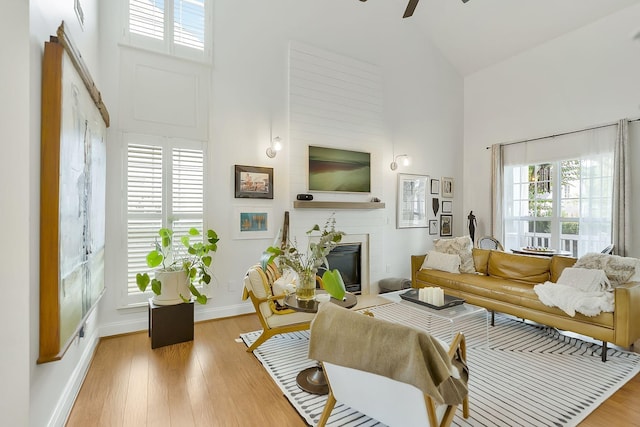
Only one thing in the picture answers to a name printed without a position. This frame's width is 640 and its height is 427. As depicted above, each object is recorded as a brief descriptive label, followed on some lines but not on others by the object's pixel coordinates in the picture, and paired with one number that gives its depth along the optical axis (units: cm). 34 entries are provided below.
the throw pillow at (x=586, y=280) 322
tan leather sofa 289
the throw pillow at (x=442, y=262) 473
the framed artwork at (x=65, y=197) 167
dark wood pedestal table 246
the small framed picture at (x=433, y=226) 629
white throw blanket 303
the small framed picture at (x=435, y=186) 631
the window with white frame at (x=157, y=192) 364
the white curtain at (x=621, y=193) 435
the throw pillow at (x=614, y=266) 321
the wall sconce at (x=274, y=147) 446
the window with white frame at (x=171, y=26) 368
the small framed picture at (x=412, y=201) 584
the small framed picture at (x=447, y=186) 645
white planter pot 335
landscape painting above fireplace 488
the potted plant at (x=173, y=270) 327
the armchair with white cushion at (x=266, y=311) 310
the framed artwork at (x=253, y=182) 426
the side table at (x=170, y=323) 325
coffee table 309
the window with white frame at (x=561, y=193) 468
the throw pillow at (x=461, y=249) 476
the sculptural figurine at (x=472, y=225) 635
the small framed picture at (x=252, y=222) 428
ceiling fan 254
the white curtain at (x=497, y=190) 599
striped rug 217
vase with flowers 276
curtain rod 454
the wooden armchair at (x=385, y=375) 149
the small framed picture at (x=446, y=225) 645
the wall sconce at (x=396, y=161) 571
